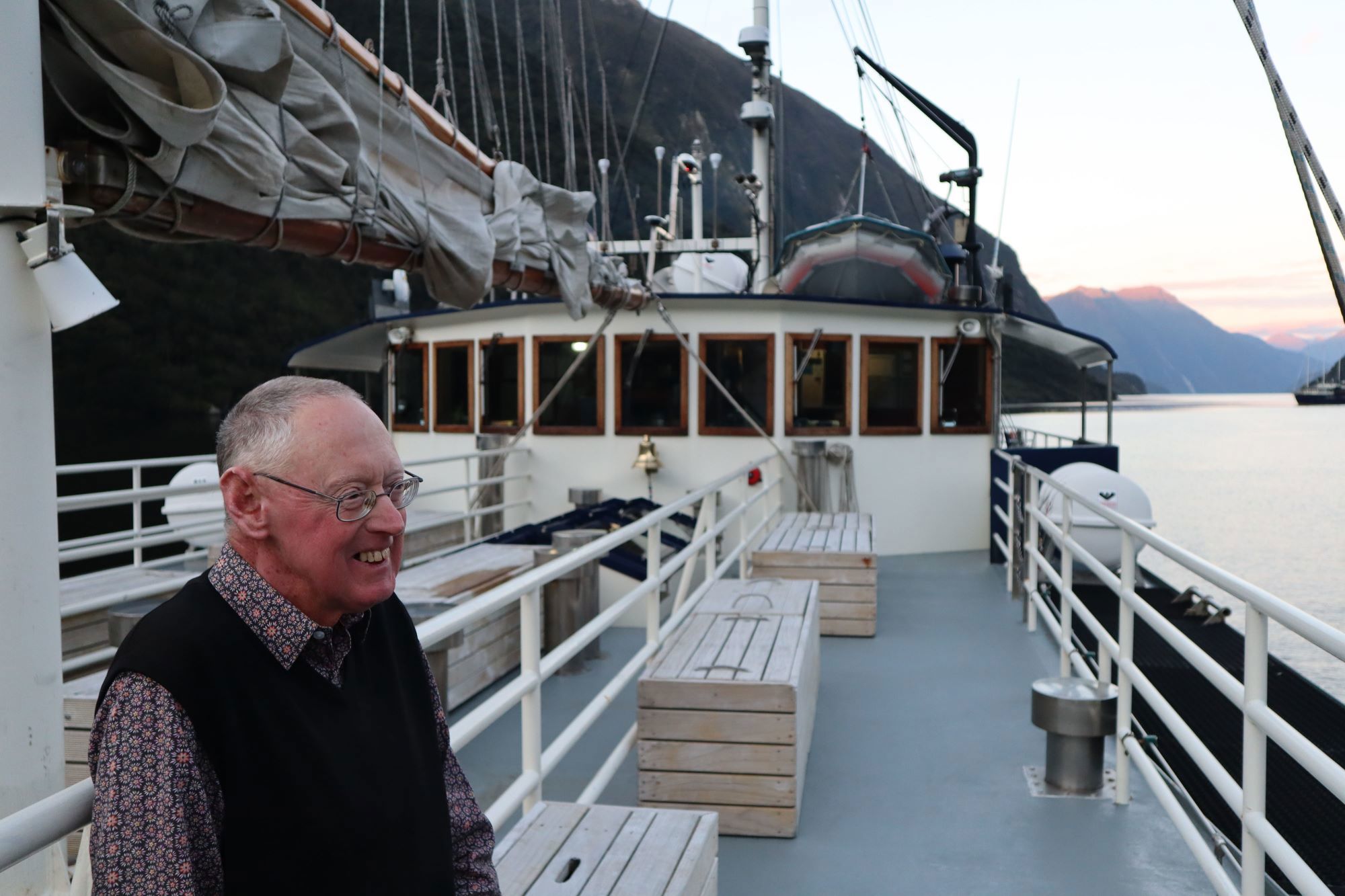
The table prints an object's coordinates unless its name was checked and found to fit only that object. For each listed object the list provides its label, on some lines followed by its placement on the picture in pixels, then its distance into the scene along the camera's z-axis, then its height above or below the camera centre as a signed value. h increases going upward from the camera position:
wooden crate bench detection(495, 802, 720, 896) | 2.26 -0.95
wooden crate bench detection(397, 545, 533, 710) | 5.49 -1.06
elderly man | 1.10 -0.32
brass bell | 9.68 -0.43
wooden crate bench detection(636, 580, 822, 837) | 3.64 -1.08
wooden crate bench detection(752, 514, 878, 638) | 6.76 -0.99
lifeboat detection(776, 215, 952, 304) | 11.86 +1.59
